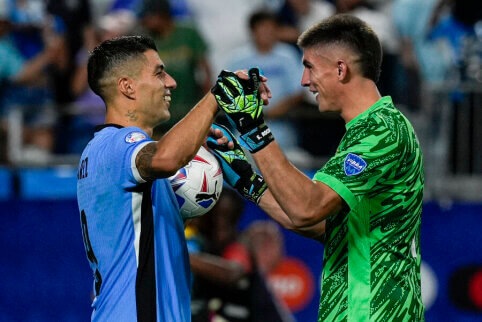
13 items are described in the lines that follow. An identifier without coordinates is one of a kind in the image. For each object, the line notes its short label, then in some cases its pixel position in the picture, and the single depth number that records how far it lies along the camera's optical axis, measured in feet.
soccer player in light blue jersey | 28.60
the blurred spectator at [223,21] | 74.28
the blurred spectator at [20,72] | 65.41
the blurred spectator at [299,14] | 69.46
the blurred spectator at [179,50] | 63.05
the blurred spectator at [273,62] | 63.51
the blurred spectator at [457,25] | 62.85
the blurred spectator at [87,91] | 60.34
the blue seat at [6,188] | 60.44
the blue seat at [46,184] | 60.34
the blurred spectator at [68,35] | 66.33
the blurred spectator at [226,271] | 46.95
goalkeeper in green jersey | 28.81
